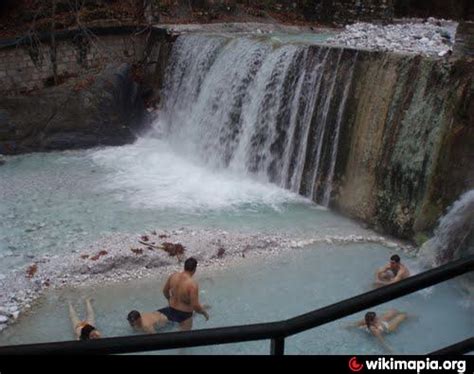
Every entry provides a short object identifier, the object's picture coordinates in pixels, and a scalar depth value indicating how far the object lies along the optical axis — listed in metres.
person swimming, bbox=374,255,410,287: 6.46
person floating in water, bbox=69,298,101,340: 5.14
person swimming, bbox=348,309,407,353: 5.45
